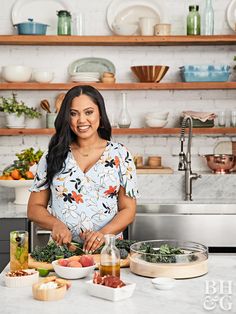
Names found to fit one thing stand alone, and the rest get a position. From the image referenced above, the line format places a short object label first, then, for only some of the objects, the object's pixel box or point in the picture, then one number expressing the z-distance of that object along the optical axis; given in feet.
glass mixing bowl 8.38
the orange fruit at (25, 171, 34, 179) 15.46
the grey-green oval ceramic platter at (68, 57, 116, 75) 17.57
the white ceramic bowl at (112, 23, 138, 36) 17.11
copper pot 16.78
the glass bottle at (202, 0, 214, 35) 17.12
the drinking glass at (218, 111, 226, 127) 17.46
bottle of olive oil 7.94
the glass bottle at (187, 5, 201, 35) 16.97
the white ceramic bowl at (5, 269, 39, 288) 7.91
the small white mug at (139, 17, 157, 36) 16.94
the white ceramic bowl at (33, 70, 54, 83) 17.02
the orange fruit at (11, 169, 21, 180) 15.47
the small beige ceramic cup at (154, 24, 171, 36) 16.92
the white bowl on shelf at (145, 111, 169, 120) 17.16
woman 10.37
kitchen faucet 16.15
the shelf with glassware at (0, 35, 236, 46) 16.76
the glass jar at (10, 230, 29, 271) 8.50
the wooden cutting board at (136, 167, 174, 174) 16.85
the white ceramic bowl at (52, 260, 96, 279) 8.21
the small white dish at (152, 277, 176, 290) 7.75
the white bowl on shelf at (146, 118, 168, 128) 17.15
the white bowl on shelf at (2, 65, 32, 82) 16.90
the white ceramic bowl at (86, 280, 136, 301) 7.30
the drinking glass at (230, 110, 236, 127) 17.38
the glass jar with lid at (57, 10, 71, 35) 16.85
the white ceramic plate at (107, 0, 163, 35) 17.54
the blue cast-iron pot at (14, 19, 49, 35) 16.78
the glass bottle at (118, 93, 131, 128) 17.15
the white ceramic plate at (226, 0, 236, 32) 17.63
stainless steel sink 15.26
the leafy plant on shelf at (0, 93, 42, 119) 16.96
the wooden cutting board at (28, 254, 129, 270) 8.73
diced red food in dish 7.47
